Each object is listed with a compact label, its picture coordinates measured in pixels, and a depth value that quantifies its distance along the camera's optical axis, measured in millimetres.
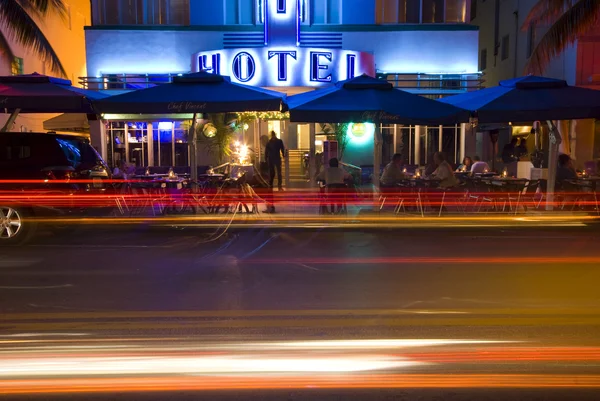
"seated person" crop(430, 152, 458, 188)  12180
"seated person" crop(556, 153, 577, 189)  12148
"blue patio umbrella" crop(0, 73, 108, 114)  11094
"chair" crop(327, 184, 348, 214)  12117
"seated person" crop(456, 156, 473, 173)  15492
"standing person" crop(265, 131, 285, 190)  15234
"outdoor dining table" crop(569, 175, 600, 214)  11797
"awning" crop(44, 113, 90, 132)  18344
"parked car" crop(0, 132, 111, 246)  9414
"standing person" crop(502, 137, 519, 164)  16625
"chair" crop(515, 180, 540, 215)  12227
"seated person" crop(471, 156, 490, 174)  14023
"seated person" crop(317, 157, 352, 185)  12078
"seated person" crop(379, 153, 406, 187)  12484
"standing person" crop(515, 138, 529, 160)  17156
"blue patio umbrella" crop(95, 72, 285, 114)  10914
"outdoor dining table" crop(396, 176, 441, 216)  12133
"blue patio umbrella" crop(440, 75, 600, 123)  10977
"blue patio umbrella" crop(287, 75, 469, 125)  11055
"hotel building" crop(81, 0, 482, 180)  19547
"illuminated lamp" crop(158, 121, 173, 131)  19822
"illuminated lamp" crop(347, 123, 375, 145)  19016
